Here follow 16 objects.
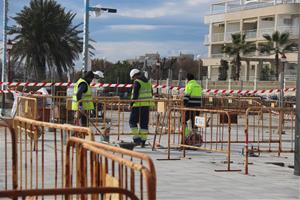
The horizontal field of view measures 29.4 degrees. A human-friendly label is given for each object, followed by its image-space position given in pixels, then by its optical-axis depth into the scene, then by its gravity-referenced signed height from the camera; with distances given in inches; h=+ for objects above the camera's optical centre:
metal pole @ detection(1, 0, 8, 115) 1148.5 +94.8
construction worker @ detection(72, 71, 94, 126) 536.4 -11.2
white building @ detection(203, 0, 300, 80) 2810.0 +336.4
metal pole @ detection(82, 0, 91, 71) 825.7 +70.0
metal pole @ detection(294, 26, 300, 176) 379.0 -28.0
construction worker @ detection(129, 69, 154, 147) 526.3 -18.6
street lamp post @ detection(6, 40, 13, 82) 1213.5 +77.9
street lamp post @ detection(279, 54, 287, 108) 974.6 -7.3
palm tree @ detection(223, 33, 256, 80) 2891.2 +202.0
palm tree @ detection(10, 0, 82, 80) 1881.2 +156.1
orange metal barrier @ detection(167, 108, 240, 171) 471.8 -44.2
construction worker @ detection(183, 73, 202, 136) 567.8 -7.6
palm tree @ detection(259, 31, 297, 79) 2679.6 +208.8
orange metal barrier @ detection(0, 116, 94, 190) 227.1 -53.7
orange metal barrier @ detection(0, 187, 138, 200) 134.4 -26.0
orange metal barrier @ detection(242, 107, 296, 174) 465.4 -61.7
